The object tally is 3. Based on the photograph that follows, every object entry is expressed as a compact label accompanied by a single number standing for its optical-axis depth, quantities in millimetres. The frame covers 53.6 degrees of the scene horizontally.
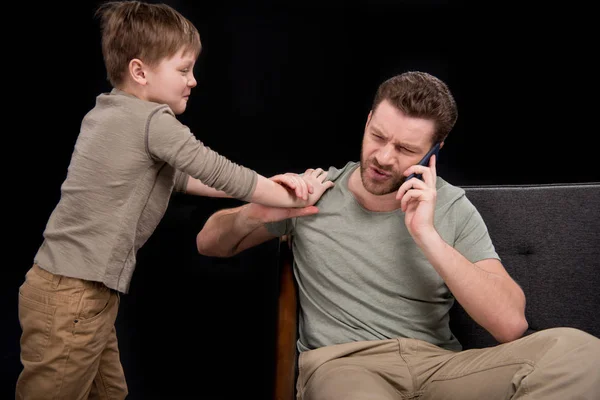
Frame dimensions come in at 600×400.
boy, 1547
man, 1663
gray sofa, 2082
